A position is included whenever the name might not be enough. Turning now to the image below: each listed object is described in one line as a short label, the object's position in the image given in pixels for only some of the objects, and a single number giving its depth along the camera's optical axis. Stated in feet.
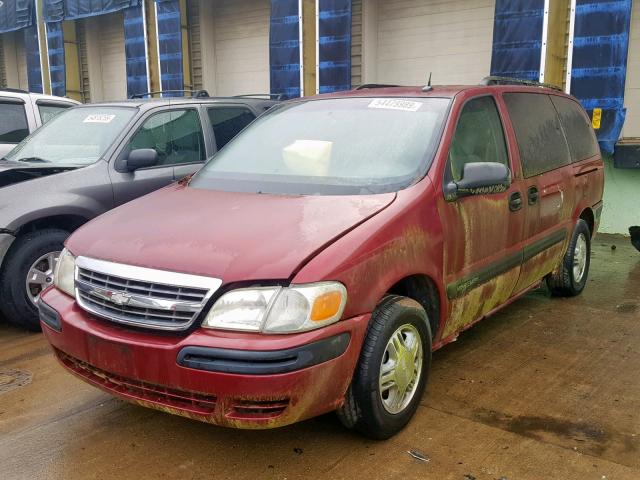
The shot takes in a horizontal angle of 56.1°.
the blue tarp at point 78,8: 42.73
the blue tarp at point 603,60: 24.41
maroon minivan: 8.13
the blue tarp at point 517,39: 26.71
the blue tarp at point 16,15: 49.21
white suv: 22.15
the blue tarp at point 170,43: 40.01
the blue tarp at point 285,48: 34.55
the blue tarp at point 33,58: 49.93
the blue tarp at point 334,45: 32.73
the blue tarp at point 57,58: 47.78
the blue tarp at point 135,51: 41.98
